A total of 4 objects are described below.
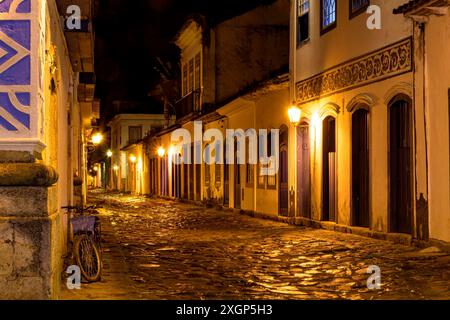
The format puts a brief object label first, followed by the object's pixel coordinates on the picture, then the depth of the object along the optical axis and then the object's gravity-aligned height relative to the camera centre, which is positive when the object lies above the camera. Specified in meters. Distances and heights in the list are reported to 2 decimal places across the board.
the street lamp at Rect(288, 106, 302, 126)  18.02 +1.70
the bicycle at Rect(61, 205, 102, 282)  8.70 -0.85
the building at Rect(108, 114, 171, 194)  53.27 +2.75
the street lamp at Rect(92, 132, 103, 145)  34.36 +2.17
